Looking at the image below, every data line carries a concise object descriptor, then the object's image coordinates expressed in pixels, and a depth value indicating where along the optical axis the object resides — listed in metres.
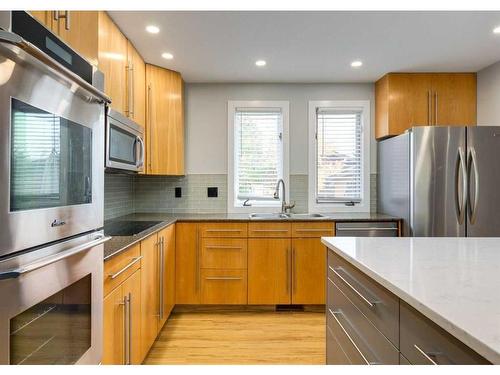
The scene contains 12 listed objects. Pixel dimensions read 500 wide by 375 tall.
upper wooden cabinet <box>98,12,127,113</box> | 2.25
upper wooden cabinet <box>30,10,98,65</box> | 1.22
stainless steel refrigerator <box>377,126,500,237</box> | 3.09
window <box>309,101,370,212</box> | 3.93
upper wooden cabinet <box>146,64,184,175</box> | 3.36
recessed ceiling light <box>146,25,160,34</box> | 2.57
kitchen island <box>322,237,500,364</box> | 0.78
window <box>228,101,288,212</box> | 3.94
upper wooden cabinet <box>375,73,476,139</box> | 3.56
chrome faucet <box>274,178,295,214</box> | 3.80
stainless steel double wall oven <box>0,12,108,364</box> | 0.87
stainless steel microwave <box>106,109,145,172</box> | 2.07
